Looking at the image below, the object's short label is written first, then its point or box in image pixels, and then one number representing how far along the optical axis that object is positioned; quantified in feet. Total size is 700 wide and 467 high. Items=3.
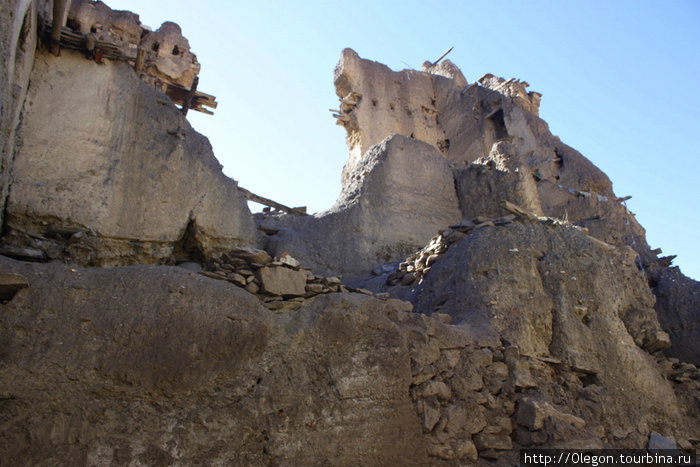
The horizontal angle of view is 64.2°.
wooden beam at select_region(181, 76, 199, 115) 32.01
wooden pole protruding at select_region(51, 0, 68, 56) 21.33
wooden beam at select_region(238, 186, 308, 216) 30.37
